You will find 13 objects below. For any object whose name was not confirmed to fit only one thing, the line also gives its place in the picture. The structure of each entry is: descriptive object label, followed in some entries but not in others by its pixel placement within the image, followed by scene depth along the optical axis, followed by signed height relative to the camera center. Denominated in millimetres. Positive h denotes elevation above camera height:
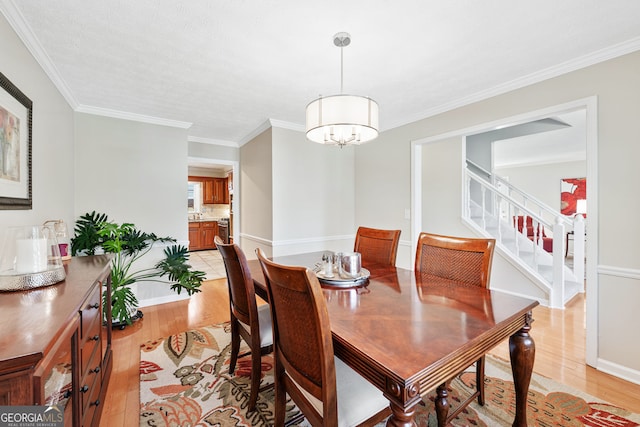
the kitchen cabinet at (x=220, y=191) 8125 +584
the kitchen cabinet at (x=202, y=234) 7496 -637
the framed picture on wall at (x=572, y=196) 6813 +387
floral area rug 1564 -1182
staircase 3229 -473
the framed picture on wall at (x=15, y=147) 1518 +379
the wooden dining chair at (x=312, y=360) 964 -579
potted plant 2697 -481
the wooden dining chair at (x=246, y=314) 1539 -651
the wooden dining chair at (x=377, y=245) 2236 -292
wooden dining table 843 -457
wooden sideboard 699 -415
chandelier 1705 +605
